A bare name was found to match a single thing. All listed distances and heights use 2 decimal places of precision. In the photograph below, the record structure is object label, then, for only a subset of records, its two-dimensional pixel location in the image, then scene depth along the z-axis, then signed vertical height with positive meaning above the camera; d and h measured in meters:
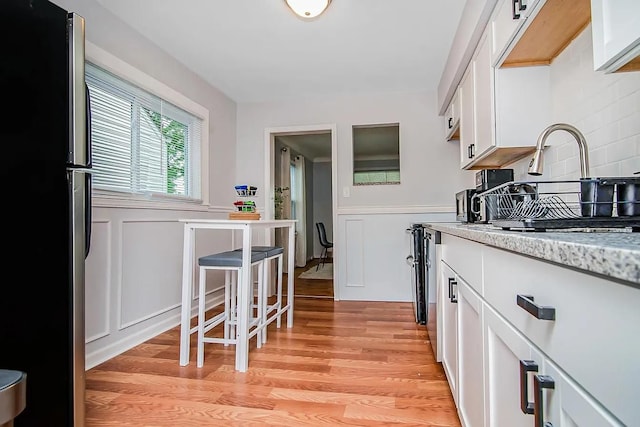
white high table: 2.02 -0.42
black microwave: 2.05 +0.07
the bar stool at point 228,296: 2.07 -0.54
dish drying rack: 0.85 +0.02
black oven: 2.42 -0.41
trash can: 0.78 -0.42
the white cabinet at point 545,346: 0.41 -0.22
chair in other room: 6.49 -0.41
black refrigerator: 1.02 +0.05
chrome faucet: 1.09 +0.22
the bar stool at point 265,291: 2.38 -0.55
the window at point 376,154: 3.79 +1.25
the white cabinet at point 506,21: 1.48 +0.93
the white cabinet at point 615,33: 0.82 +0.46
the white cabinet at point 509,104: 1.87 +0.64
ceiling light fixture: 2.03 +1.29
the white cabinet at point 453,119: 2.90 +0.91
